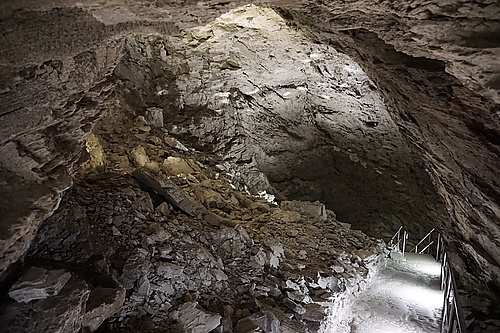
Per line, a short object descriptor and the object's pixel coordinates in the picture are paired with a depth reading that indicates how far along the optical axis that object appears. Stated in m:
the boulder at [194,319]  4.36
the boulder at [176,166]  7.83
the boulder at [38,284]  3.43
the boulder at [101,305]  3.73
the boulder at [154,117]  9.11
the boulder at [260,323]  4.62
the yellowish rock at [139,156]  7.41
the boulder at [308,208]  9.74
